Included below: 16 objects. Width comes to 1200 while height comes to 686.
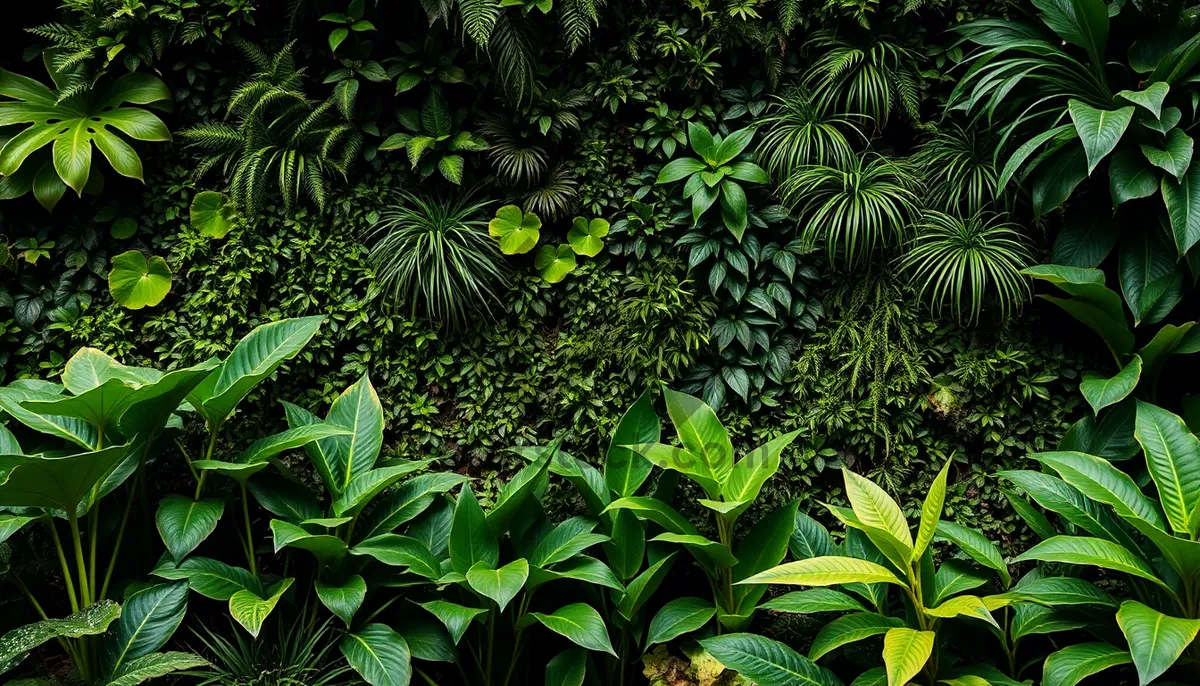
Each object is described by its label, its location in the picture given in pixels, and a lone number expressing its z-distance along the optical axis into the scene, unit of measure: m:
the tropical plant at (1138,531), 2.75
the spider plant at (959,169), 3.89
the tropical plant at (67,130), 3.87
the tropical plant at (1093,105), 3.40
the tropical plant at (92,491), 2.83
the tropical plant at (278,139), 4.00
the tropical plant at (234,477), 3.07
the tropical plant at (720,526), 3.23
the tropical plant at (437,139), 4.02
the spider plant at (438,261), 3.85
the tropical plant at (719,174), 3.86
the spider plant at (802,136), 3.96
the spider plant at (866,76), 4.02
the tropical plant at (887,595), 2.94
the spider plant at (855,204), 3.78
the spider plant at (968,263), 3.69
